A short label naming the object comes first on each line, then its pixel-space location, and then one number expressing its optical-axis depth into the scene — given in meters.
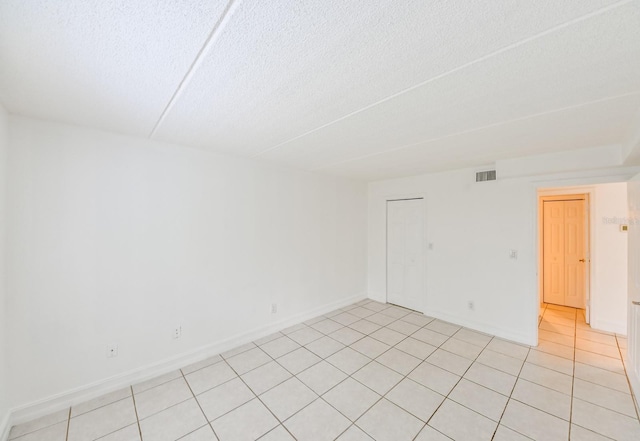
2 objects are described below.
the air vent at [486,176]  3.41
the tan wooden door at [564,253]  4.45
